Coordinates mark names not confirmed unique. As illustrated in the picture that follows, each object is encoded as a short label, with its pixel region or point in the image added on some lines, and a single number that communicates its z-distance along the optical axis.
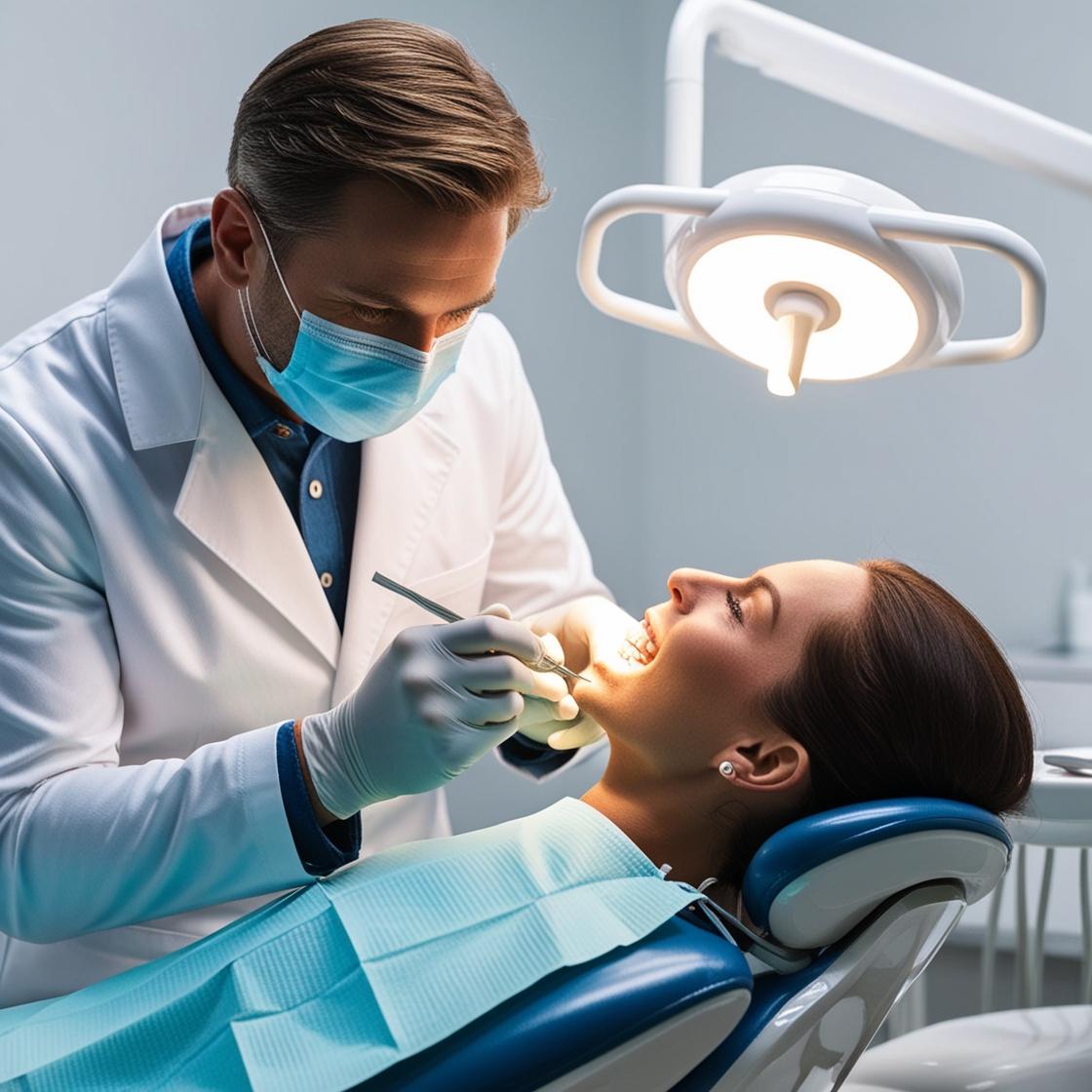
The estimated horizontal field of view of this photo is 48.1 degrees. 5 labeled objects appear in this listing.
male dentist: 1.22
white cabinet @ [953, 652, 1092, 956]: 2.03
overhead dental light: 1.03
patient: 1.28
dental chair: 0.98
